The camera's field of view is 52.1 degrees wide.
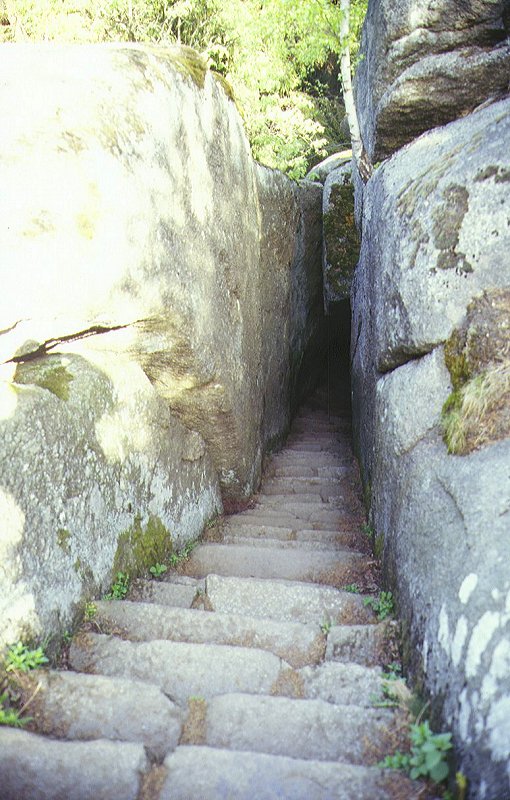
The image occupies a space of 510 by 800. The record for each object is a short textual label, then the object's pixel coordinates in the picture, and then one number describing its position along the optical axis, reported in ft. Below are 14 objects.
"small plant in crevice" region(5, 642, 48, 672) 8.46
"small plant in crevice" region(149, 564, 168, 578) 13.61
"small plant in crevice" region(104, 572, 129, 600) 11.69
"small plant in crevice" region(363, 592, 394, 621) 11.15
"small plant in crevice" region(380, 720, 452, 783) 6.97
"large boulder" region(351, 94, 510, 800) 7.25
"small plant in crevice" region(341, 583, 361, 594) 12.69
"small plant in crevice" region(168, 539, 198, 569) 14.60
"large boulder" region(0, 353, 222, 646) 9.12
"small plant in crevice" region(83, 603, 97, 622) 10.65
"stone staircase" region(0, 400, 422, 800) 6.89
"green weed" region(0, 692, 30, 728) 7.64
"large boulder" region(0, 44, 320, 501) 9.29
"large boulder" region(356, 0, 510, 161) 17.44
